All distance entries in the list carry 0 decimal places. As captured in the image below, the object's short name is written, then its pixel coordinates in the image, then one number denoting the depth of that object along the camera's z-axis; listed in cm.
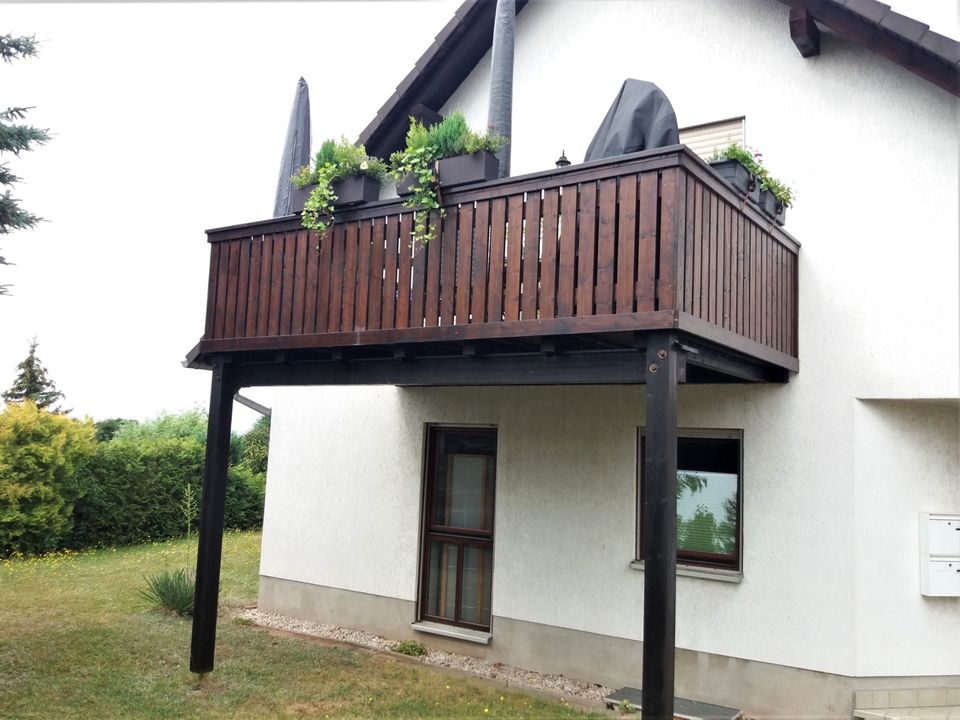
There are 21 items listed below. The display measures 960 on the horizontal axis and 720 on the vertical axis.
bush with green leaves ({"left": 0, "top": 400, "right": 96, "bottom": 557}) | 1284
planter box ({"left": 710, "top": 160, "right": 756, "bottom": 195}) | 570
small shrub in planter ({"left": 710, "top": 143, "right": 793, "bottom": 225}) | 571
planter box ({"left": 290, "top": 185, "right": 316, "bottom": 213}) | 686
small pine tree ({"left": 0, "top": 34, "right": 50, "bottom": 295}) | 807
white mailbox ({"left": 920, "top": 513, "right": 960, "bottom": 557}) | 623
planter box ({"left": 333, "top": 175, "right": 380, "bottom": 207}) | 639
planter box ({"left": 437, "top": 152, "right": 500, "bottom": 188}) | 569
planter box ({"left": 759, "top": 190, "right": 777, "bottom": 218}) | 607
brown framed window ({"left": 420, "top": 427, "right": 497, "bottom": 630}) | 829
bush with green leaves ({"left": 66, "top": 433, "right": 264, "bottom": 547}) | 1427
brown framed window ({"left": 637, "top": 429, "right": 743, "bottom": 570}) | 682
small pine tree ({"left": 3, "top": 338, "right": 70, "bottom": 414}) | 2725
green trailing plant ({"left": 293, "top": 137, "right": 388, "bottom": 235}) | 642
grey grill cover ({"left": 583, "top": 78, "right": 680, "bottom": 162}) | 553
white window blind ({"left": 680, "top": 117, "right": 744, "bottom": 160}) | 732
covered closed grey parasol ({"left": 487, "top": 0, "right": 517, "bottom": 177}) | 645
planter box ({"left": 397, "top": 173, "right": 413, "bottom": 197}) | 608
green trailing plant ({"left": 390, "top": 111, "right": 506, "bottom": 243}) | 576
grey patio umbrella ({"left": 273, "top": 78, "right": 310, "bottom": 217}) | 973
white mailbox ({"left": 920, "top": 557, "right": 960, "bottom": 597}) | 617
